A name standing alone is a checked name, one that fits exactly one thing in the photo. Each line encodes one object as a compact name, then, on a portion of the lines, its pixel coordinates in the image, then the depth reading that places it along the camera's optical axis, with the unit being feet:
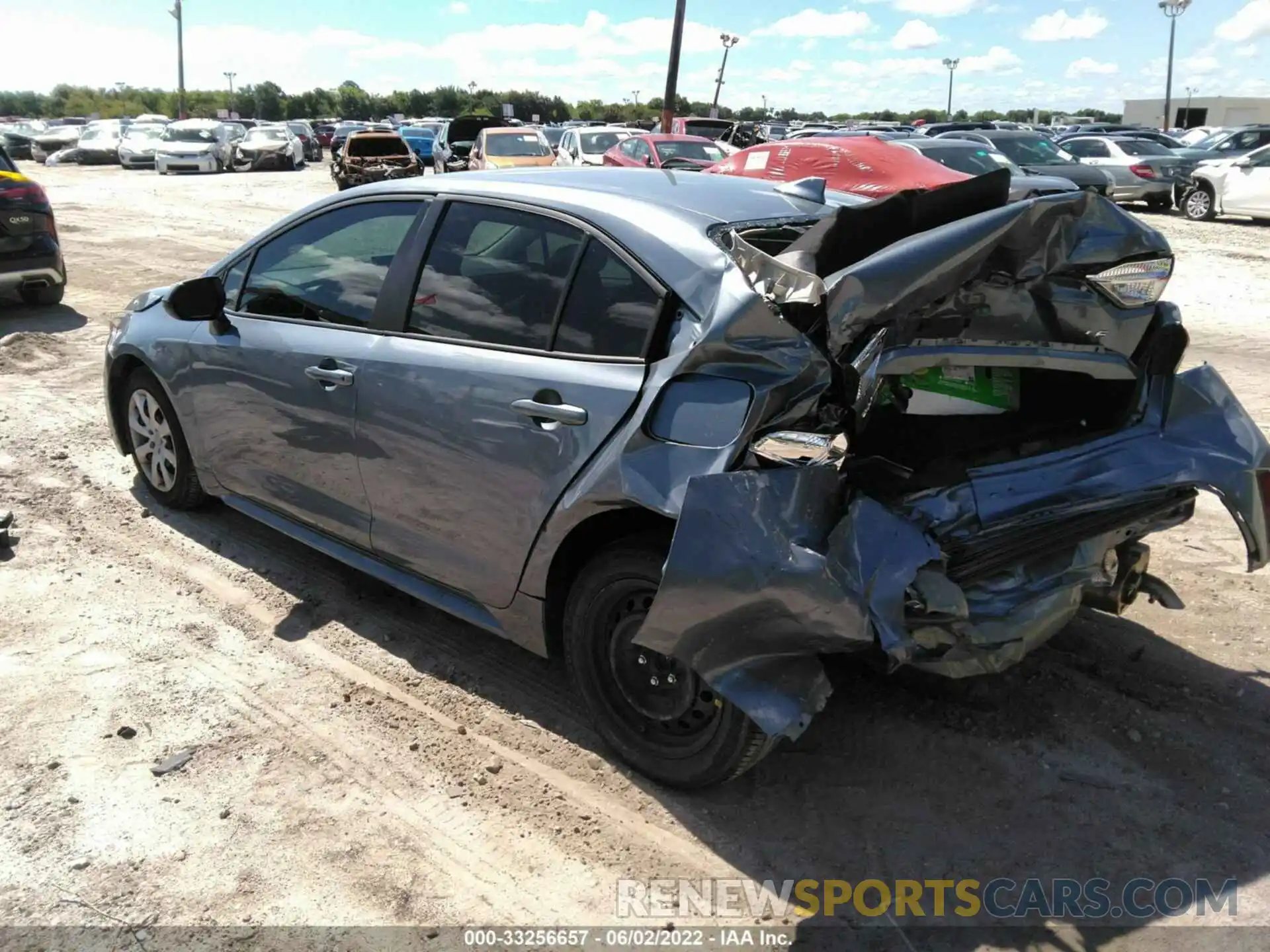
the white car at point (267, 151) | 108.37
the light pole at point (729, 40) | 184.44
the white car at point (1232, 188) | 58.85
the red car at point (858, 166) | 38.45
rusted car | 75.92
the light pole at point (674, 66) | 99.89
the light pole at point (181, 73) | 198.70
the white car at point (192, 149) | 103.14
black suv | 31.94
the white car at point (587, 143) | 69.87
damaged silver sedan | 8.70
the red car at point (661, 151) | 58.59
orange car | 67.56
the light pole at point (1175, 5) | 147.95
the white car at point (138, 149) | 111.34
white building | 203.45
